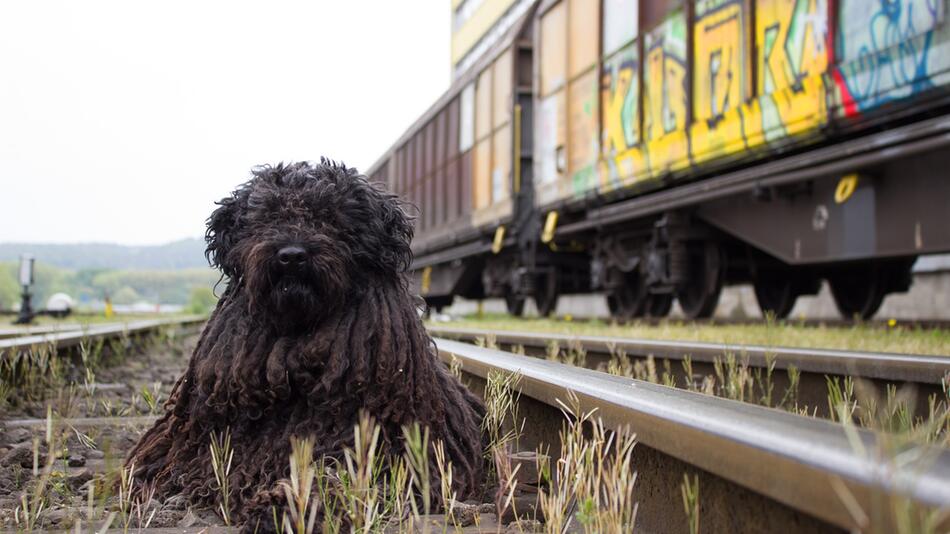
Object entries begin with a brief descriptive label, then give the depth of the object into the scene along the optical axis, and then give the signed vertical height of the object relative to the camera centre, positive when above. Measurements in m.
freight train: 6.37 +1.49
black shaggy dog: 2.29 -0.12
